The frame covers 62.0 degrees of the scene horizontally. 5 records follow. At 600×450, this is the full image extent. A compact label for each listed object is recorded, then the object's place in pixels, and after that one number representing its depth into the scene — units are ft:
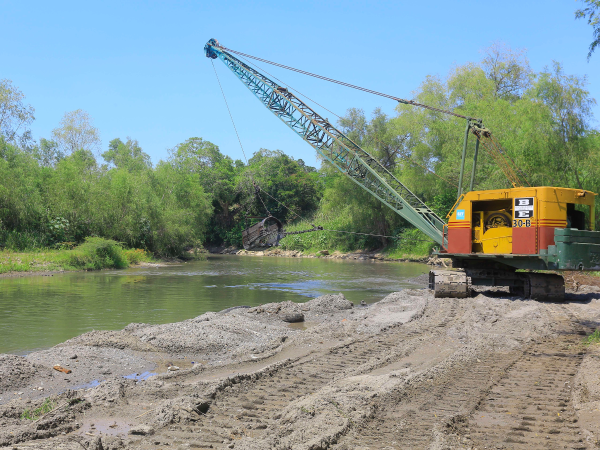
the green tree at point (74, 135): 170.91
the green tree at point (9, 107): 111.24
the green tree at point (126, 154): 156.25
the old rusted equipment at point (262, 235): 142.10
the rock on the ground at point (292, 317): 35.22
